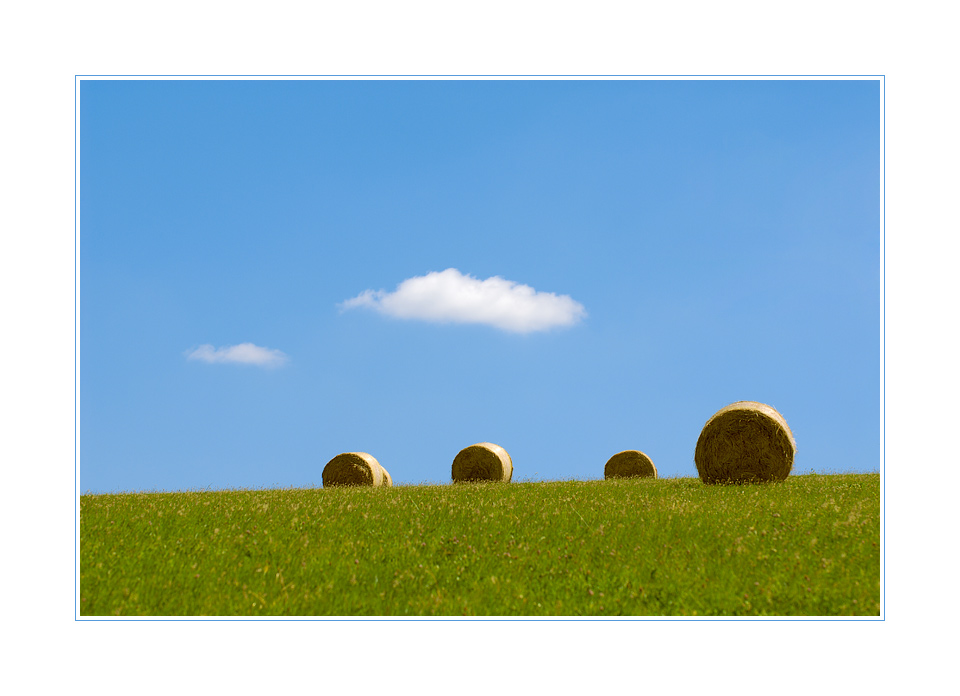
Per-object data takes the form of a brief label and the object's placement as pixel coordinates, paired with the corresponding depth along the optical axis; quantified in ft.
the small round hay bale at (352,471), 81.25
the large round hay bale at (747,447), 57.36
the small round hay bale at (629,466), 97.25
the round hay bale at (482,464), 90.89
